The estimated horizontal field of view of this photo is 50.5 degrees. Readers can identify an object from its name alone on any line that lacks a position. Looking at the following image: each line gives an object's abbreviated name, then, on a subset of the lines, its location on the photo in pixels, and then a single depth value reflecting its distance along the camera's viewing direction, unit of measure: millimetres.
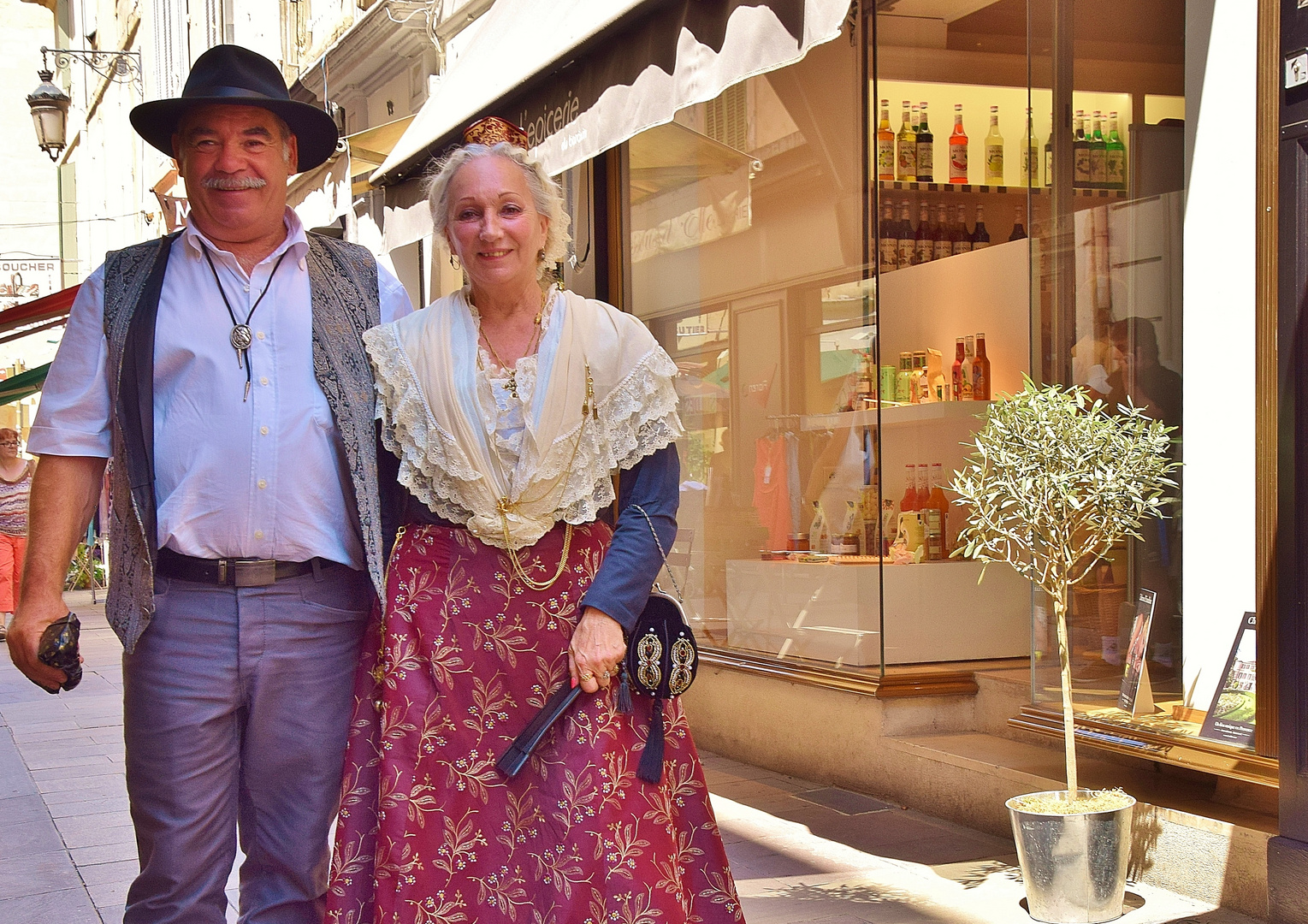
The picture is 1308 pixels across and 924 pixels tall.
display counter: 6023
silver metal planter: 4035
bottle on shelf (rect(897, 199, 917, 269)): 6645
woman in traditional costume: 2590
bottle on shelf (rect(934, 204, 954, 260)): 6816
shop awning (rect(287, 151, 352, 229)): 9984
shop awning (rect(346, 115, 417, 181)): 9422
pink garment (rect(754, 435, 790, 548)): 6734
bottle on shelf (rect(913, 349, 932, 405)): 6516
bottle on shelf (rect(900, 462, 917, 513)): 6340
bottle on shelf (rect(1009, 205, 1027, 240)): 6759
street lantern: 15797
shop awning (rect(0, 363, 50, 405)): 11766
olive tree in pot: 4047
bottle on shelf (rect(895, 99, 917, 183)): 6645
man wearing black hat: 2641
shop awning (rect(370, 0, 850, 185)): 4074
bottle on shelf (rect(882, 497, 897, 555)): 6165
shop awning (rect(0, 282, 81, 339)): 10297
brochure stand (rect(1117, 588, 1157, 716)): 4711
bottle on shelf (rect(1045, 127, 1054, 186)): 5211
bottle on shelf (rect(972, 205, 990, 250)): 6949
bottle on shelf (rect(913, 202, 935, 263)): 6742
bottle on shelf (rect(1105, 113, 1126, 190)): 4906
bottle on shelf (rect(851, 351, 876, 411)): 6191
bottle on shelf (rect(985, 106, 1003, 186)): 6895
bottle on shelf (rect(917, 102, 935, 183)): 6723
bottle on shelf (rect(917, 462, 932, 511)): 6375
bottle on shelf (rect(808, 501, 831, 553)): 6449
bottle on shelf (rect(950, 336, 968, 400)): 6570
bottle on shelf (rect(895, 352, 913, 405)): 6441
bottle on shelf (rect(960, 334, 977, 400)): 6629
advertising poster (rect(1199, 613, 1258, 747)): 4242
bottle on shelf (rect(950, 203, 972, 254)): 6871
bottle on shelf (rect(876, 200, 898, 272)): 6527
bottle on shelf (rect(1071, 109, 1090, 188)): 5059
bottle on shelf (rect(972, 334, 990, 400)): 6602
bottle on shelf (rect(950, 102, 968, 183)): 6852
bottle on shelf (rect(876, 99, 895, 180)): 6516
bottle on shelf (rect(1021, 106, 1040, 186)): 5098
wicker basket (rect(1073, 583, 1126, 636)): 4914
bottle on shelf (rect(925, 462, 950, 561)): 6289
